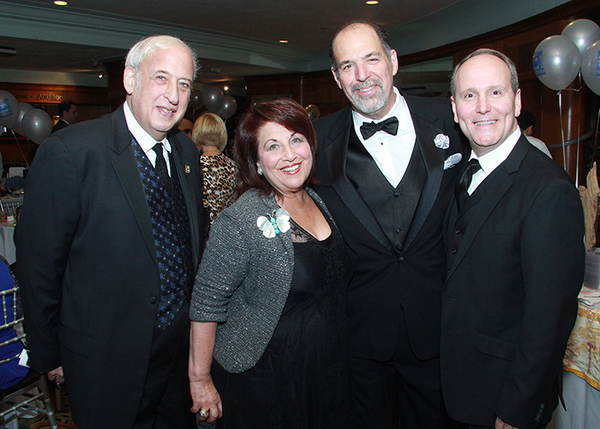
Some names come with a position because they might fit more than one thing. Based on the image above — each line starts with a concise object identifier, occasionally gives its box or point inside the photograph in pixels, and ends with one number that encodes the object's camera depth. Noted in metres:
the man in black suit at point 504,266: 1.33
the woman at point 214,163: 4.18
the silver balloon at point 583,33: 4.07
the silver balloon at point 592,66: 3.51
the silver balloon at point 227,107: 9.82
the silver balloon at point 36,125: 7.21
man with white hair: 1.51
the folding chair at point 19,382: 1.90
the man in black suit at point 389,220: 1.86
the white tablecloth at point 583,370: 2.00
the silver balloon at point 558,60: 3.85
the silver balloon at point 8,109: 6.96
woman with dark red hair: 1.60
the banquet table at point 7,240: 4.88
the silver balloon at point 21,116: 7.52
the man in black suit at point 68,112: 7.37
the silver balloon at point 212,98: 9.45
